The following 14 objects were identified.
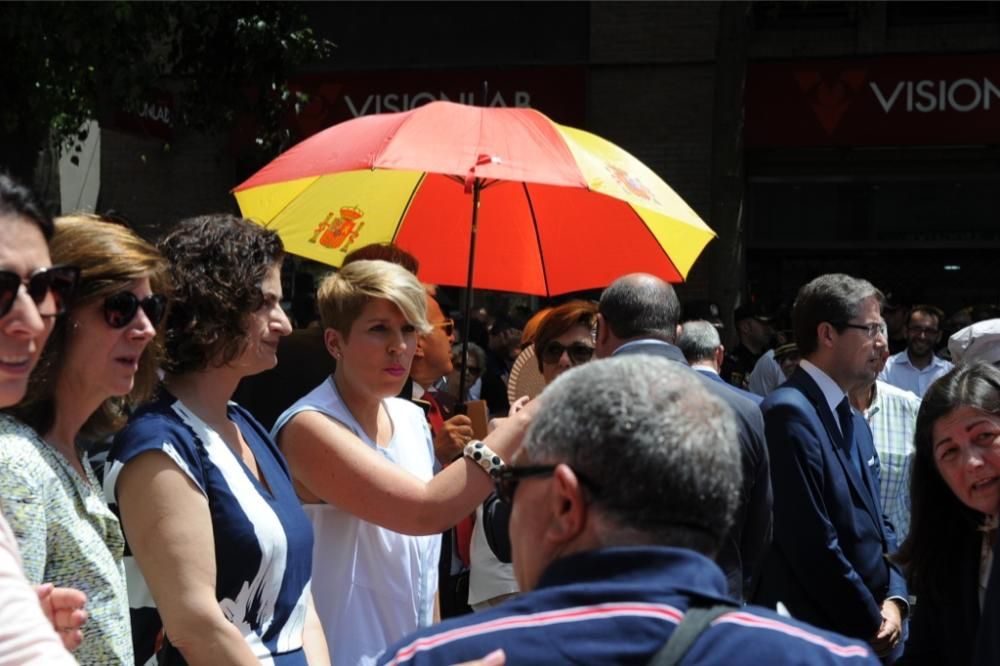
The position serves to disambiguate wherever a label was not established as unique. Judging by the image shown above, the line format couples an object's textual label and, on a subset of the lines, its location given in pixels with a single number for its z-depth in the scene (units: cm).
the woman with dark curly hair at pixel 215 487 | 290
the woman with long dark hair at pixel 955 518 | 373
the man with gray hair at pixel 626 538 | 168
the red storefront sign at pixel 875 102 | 1395
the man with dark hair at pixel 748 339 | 1103
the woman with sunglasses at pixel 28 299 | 204
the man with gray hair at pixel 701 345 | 645
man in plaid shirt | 655
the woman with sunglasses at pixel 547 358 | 532
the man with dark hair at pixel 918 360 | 1013
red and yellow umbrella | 552
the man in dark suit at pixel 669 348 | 441
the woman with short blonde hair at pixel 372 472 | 357
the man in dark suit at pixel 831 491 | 501
